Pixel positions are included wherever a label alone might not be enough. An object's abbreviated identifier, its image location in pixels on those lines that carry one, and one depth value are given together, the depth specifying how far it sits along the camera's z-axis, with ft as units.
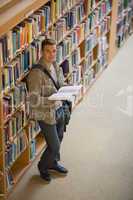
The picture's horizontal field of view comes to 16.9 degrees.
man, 13.00
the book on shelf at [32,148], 15.19
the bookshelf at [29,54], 12.62
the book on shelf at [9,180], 13.96
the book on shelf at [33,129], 14.80
